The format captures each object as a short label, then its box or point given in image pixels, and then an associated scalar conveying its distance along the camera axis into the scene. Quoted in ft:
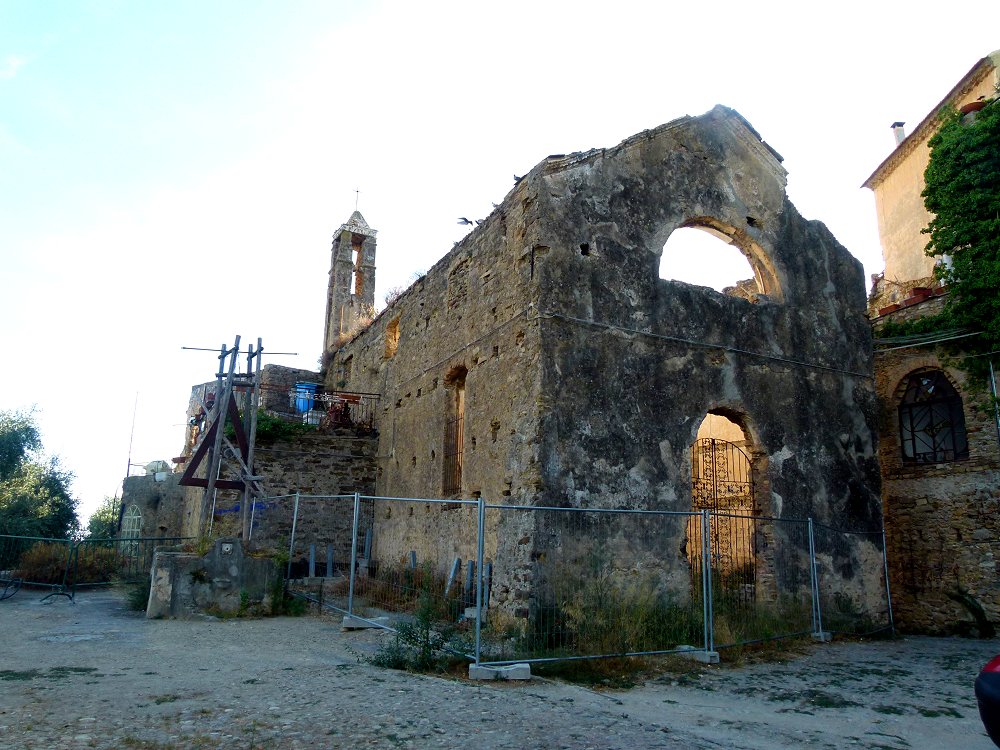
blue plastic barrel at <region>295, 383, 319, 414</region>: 67.87
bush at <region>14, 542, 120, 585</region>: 47.03
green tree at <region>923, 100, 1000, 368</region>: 38.96
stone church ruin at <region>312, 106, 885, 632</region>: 32.55
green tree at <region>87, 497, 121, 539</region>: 88.25
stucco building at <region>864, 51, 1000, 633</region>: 38.22
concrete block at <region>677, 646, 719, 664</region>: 27.81
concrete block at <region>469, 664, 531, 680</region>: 23.20
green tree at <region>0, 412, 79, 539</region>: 72.28
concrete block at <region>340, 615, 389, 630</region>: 32.04
